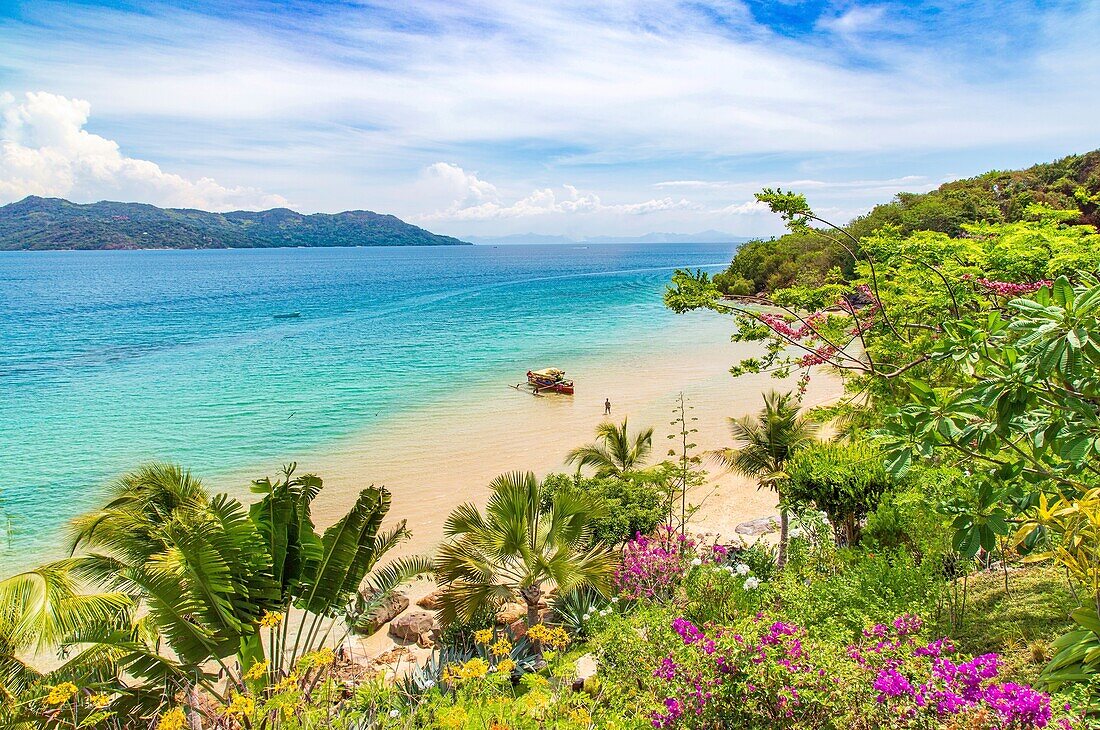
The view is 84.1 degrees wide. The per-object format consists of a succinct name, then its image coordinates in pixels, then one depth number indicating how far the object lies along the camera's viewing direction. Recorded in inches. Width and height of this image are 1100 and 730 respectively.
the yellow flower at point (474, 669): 148.4
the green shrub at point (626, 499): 441.4
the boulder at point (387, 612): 451.2
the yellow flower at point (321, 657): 169.3
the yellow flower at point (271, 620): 199.4
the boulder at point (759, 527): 569.0
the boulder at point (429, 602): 489.9
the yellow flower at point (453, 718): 139.6
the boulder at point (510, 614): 449.9
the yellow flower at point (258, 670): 172.0
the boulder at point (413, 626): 457.4
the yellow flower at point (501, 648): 168.3
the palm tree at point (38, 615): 230.4
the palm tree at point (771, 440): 513.7
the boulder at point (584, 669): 310.4
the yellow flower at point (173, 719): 146.8
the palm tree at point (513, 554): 352.2
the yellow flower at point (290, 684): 167.2
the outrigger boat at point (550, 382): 1146.7
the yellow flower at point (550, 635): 178.7
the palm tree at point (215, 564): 268.5
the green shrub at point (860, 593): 220.1
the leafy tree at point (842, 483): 379.9
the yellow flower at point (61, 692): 148.7
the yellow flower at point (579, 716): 156.6
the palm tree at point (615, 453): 561.9
